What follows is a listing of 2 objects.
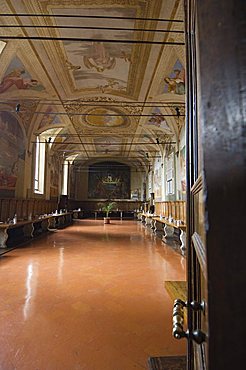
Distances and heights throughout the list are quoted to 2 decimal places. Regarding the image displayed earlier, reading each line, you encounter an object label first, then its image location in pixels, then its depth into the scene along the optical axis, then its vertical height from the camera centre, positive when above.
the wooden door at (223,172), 0.51 +0.09
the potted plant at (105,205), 27.97 +0.56
